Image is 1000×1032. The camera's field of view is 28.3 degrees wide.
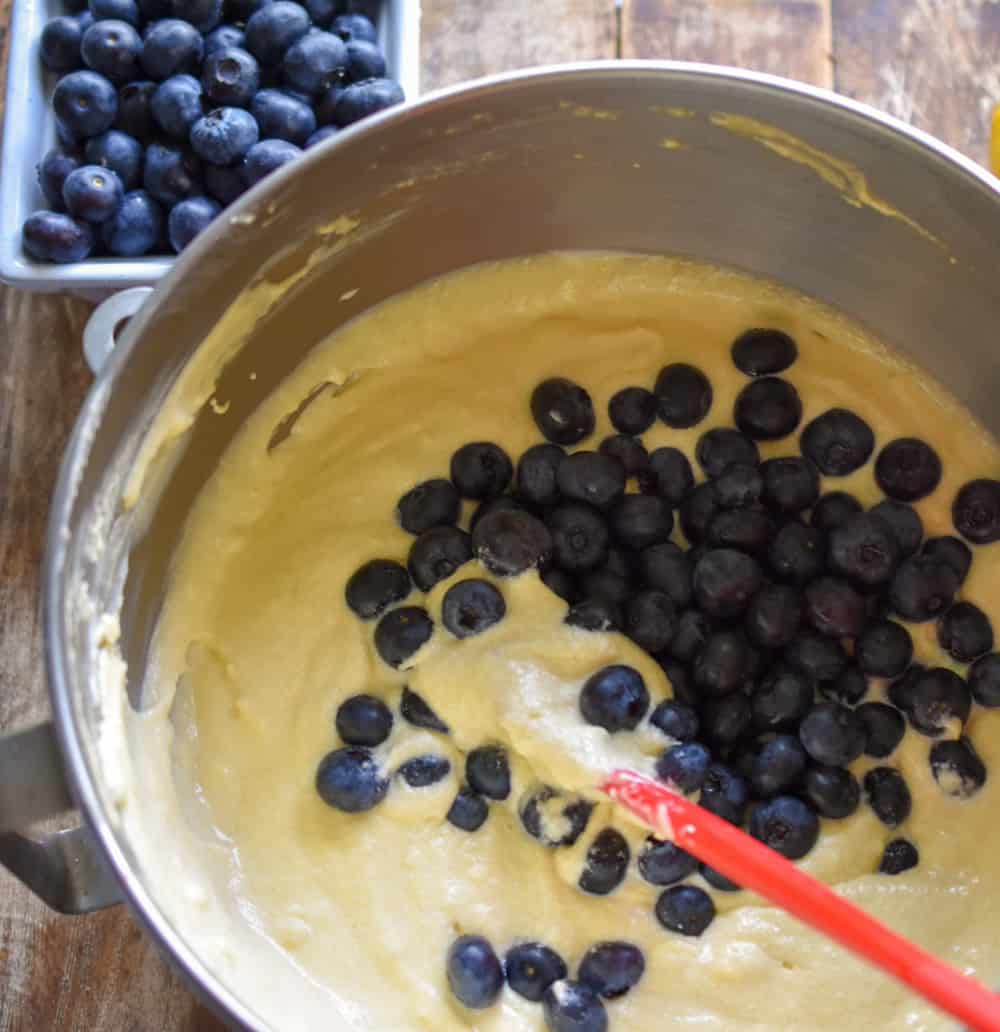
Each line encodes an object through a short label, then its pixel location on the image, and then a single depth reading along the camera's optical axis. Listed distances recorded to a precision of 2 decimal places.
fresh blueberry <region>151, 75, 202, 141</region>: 0.51
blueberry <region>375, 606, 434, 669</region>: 0.47
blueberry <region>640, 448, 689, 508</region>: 0.48
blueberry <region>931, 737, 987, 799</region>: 0.46
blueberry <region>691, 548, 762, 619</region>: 0.47
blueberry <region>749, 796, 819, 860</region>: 0.46
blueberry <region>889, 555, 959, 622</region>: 0.47
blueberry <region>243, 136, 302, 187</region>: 0.51
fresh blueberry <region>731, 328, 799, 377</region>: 0.48
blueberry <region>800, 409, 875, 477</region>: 0.47
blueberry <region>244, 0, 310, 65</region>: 0.52
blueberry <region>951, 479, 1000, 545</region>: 0.47
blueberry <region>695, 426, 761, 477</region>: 0.48
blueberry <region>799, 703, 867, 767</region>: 0.46
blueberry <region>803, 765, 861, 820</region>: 0.46
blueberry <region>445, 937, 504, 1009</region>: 0.44
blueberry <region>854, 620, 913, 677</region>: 0.47
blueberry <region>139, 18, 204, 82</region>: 0.52
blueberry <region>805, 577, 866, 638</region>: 0.47
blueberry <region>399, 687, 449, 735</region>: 0.47
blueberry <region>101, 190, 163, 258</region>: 0.51
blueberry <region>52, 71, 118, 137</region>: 0.51
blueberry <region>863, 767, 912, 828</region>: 0.47
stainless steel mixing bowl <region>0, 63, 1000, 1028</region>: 0.41
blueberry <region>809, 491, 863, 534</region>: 0.48
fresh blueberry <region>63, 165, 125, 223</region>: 0.50
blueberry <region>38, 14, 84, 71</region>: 0.52
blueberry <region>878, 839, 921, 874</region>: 0.46
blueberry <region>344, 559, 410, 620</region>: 0.47
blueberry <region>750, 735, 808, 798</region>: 0.46
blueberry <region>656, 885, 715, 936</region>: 0.46
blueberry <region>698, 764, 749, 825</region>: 0.46
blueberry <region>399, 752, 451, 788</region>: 0.46
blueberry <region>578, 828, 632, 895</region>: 0.46
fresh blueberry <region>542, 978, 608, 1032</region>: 0.44
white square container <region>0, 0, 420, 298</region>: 0.50
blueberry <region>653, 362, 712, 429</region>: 0.48
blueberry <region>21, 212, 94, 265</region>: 0.50
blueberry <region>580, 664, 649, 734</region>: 0.46
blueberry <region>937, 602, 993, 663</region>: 0.47
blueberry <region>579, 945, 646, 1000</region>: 0.45
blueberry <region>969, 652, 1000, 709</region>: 0.46
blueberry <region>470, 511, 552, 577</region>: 0.47
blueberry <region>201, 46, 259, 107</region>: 0.51
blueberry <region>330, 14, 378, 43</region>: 0.53
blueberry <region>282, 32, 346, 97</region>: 0.52
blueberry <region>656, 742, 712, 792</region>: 0.46
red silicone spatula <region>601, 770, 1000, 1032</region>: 0.39
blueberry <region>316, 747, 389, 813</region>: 0.45
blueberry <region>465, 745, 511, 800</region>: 0.46
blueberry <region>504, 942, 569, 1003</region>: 0.45
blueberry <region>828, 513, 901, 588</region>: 0.47
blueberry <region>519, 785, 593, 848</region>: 0.46
